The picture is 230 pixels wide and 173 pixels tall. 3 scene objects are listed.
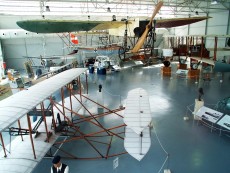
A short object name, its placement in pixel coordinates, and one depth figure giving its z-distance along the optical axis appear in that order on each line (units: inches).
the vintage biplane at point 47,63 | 712.4
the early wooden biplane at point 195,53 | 408.7
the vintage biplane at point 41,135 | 143.0
